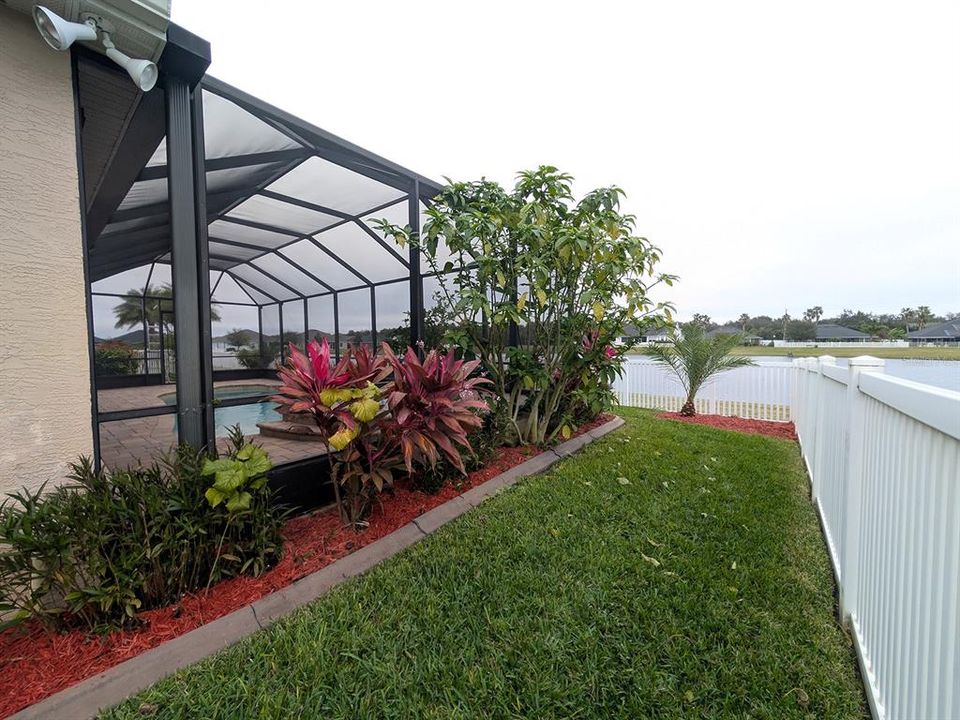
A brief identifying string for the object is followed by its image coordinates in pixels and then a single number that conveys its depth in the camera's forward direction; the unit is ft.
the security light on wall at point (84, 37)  5.55
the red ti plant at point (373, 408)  7.87
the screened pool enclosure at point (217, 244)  8.01
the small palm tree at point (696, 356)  21.07
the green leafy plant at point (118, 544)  5.48
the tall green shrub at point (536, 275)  12.01
